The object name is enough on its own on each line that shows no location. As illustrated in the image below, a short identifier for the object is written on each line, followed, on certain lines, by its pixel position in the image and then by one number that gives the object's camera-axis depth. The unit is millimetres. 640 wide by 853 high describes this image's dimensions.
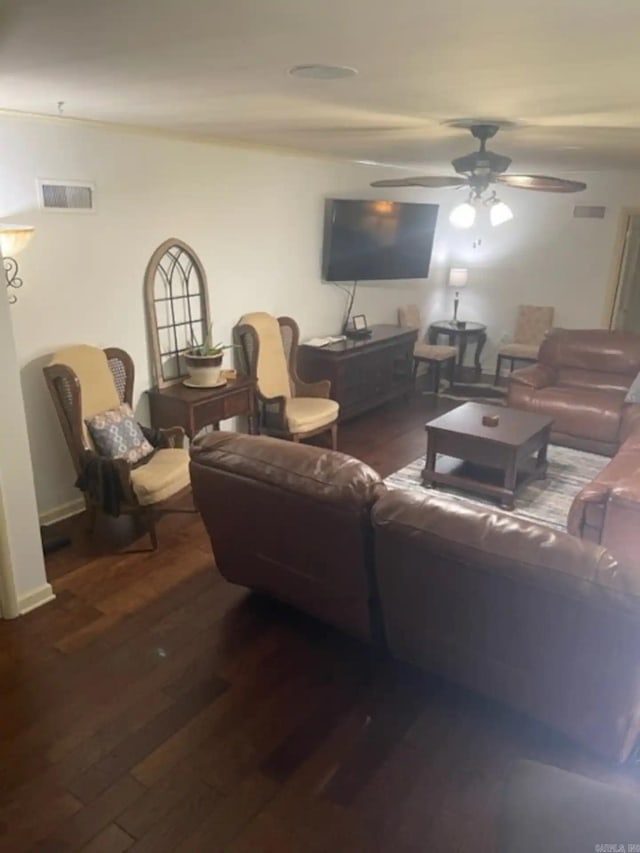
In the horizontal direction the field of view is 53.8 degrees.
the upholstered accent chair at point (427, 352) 6539
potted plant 4219
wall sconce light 2846
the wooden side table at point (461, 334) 6953
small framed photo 6067
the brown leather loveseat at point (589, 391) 4727
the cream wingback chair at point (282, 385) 4683
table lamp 7059
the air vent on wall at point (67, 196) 3416
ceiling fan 3162
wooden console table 5328
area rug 4023
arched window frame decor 4141
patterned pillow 3557
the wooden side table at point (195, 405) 4078
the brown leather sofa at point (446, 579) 1890
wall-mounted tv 5539
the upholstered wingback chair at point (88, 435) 3373
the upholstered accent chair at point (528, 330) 6699
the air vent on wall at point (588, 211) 6426
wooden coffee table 4047
